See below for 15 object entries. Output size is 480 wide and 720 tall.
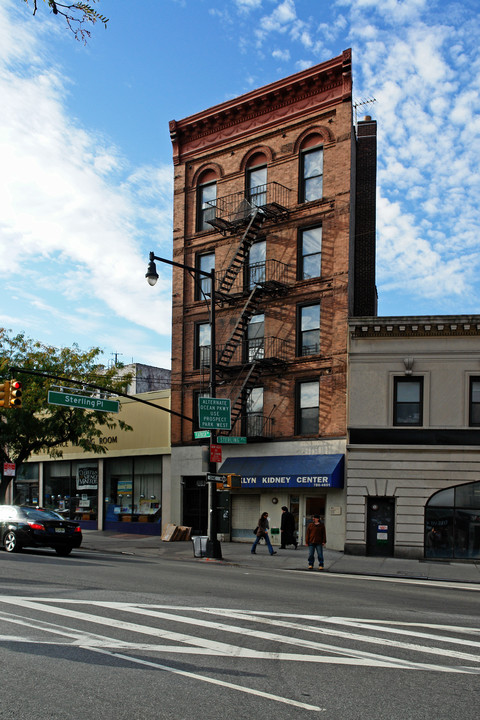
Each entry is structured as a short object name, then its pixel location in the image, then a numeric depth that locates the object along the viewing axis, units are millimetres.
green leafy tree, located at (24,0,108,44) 5909
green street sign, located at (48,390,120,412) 23844
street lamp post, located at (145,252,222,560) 23109
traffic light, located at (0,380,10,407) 22844
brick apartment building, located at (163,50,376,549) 27656
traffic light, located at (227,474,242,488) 23297
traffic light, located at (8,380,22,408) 22291
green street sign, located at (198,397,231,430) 23078
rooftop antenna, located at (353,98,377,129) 32188
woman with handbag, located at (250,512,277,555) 24797
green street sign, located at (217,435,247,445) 28562
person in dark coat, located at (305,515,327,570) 21078
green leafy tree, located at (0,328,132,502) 30438
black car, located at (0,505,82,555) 21234
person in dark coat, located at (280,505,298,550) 26234
